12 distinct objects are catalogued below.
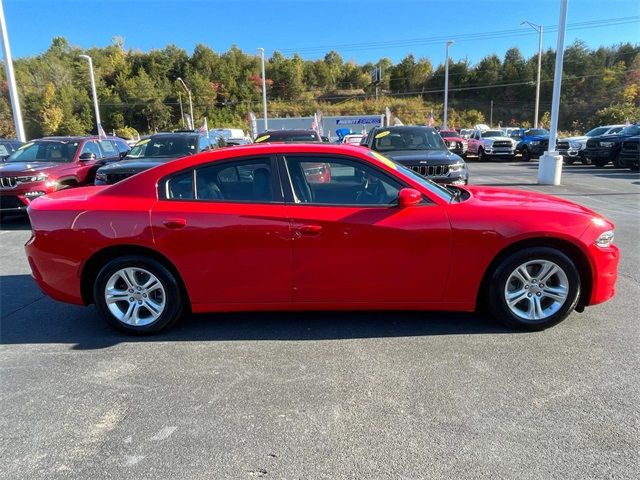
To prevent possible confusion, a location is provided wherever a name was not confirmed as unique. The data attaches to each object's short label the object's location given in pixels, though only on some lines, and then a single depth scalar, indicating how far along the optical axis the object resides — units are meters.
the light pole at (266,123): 35.16
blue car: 24.81
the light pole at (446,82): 38.06
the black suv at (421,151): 8.77
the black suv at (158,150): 8.57
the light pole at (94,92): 28.69
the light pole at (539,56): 33.42
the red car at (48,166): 8.47
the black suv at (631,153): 17.06
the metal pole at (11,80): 15.73
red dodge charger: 3.67
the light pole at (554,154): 13.22
